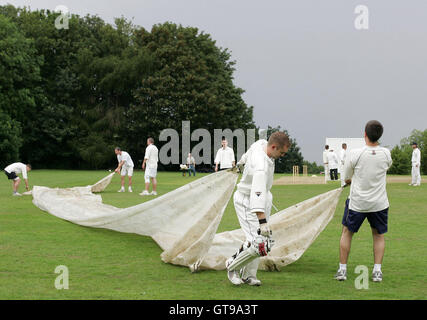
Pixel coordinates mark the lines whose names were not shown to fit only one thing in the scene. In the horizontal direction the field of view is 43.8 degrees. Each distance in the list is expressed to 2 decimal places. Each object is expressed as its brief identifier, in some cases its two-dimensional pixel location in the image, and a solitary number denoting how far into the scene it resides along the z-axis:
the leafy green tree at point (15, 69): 56.72
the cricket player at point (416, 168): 29.19
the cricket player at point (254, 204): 6.62
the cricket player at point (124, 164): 24.83
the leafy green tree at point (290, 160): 63.67
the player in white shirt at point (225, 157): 23.10
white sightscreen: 45.25
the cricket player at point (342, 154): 29.86
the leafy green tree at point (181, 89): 58.19
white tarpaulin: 8.30
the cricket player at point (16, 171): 21.56
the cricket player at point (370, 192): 7.32
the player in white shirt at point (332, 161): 34.88
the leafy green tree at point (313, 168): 68.81
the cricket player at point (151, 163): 22.37
